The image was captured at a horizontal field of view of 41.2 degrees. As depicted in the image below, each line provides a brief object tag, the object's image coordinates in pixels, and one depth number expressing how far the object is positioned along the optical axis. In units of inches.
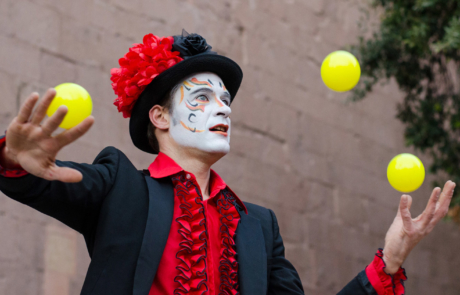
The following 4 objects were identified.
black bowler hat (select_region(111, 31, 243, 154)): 110.3
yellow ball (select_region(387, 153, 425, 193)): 113.9
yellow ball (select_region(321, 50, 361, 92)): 123.3
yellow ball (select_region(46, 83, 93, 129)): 84.3
